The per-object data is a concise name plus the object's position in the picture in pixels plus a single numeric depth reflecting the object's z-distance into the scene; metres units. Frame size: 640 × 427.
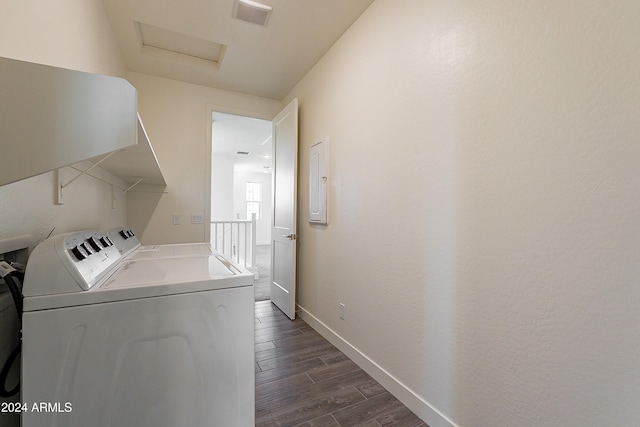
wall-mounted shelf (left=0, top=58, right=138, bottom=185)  0.48
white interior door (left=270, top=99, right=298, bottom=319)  2.78
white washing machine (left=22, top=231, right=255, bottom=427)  0.73
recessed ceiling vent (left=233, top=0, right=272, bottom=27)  1.83
